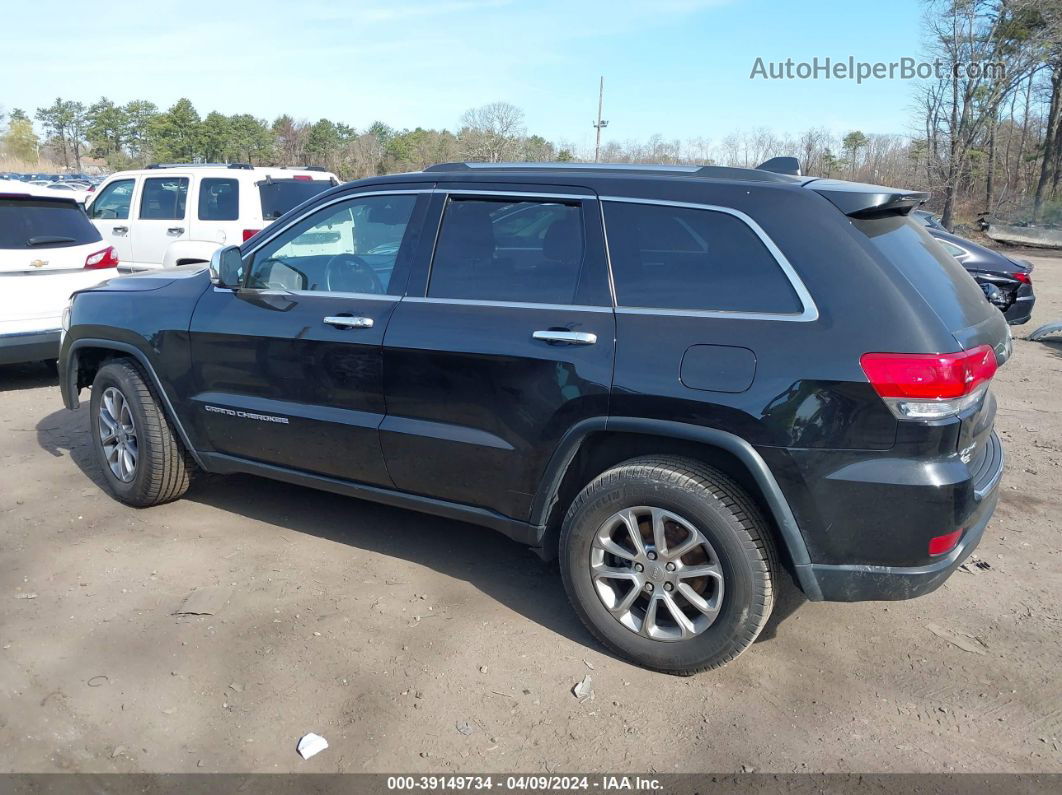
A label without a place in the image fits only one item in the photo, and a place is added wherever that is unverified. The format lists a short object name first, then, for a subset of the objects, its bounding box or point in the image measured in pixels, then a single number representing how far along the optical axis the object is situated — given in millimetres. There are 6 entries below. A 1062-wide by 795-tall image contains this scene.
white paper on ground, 2824
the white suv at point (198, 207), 9812
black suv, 2861
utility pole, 41188
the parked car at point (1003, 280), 10016
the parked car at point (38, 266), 7027
